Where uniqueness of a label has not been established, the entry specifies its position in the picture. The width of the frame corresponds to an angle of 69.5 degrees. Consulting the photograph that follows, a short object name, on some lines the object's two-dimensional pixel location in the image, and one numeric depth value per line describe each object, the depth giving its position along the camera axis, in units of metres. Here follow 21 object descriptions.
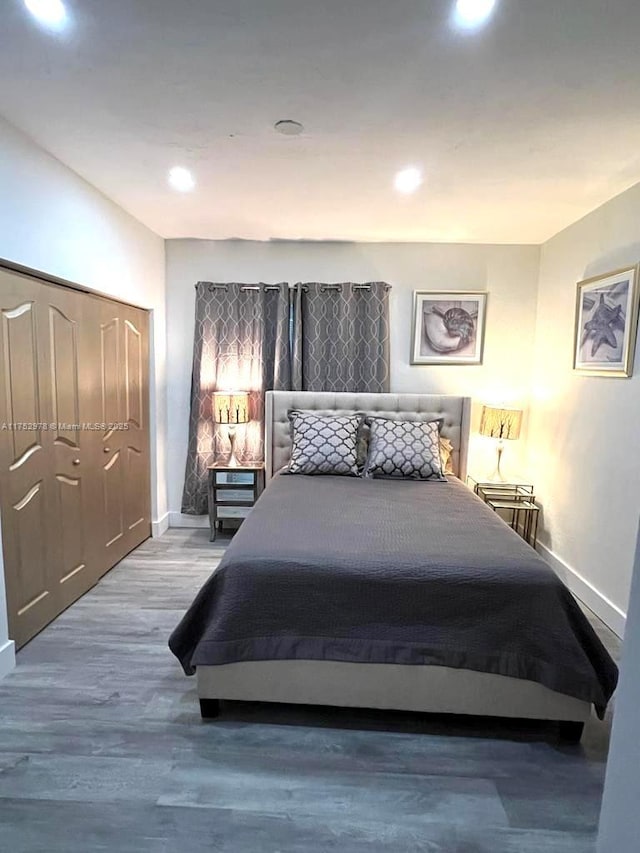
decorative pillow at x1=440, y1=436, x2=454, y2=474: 3.50
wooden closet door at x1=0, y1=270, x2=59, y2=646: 2.20
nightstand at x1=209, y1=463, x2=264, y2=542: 3.78
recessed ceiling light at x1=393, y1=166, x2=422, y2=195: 2.46
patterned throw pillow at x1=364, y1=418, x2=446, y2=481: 3.17
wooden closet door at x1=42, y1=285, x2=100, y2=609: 2.57
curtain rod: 3.83
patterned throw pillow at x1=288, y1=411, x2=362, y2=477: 3.25
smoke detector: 2.00
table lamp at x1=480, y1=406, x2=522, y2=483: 3.58
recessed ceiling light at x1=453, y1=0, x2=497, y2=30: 1.33
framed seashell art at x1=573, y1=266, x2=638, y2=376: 2.56
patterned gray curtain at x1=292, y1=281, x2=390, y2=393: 3.83
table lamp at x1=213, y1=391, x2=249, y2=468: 3.70
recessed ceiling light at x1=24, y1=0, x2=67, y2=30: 1.37
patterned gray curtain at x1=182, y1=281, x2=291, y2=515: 3.86
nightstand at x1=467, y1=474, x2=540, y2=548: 3.50
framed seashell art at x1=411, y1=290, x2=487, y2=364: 3.83
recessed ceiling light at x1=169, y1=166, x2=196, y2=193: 2.52
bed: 1.76
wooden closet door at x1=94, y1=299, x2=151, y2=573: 3.11
